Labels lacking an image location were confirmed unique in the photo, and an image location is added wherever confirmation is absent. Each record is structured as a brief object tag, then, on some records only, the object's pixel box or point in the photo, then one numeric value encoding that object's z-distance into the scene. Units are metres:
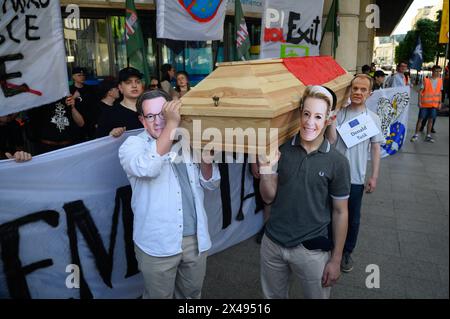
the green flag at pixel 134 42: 4.33
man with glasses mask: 1.79
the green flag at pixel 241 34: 5.71
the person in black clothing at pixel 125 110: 2.87
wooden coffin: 1.62
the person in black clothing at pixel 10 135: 3.35
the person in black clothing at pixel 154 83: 5.08
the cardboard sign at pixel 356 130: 3.00
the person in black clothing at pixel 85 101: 4.39
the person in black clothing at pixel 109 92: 3.82
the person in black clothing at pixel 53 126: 3.73
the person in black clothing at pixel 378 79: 8.62
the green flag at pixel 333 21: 7.83
